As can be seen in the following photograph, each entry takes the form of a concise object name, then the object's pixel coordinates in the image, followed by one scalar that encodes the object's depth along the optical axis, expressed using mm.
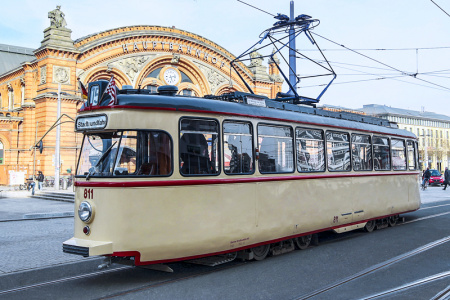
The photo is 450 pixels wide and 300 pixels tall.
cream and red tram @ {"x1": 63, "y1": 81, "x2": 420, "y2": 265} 6719
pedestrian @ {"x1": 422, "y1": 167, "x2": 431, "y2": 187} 33744
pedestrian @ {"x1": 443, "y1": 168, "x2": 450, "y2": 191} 30891
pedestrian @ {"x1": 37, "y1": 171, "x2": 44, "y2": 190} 29097
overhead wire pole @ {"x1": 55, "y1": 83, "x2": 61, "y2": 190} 28594
